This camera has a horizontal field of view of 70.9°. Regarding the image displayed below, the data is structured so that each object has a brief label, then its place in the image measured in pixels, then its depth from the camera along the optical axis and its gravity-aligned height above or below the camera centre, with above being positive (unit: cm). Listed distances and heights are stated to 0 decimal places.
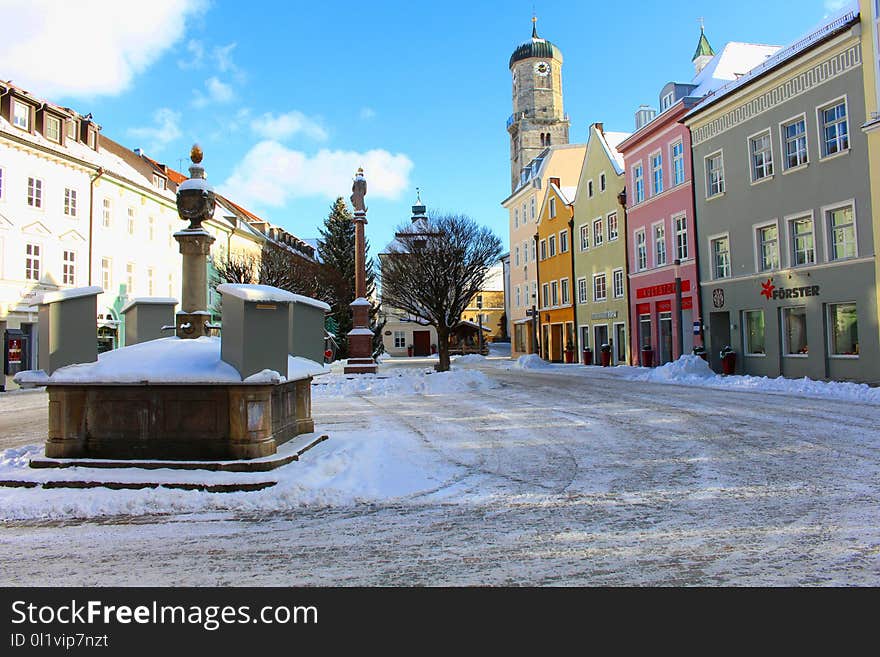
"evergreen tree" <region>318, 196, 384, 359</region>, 4309 +727
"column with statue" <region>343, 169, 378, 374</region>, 2311 +165
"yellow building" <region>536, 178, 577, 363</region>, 3994 +518
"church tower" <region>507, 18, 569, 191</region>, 7531 +3070
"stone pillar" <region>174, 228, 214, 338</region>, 814 +101
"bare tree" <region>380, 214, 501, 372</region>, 2766 +378
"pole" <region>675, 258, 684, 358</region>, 2409 +155
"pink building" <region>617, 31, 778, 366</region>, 2645 +615
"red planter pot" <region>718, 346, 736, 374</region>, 2273 -46
